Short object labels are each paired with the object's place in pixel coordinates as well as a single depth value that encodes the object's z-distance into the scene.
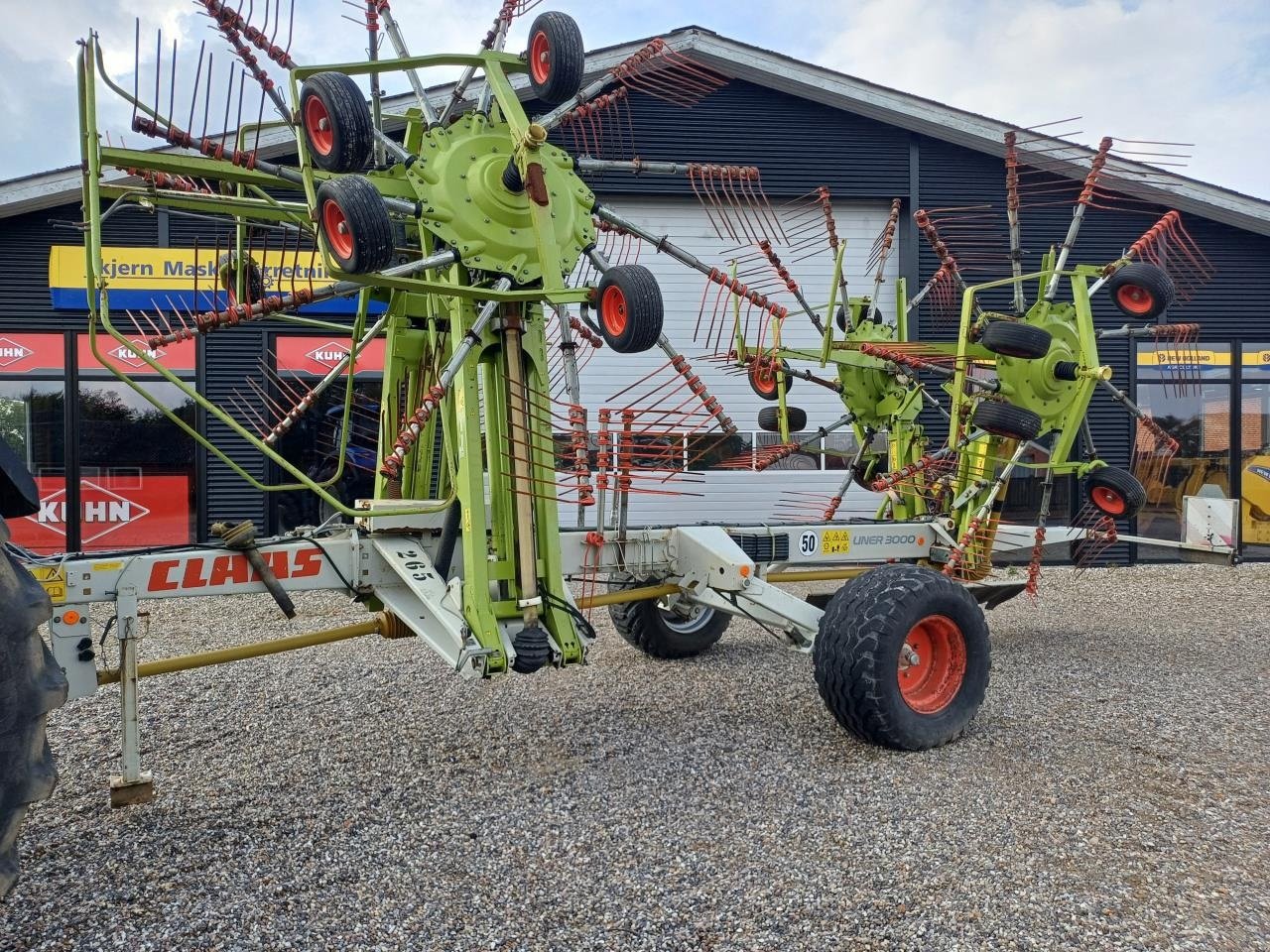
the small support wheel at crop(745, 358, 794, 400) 6.61
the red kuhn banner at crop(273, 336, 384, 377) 10.07
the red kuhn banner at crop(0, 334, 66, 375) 9.64
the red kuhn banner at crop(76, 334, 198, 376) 9.62
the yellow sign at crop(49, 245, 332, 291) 9.80
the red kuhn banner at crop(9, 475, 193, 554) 9.53
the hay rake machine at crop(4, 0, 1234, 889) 3.40
